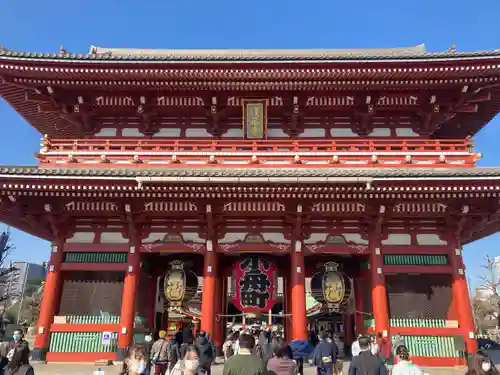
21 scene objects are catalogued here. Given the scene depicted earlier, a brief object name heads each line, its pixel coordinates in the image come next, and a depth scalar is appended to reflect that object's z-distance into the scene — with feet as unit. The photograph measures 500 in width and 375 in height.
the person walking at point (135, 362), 14.33
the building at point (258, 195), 37.76
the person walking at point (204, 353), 26.37
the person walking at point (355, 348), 31.52
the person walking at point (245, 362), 13.14
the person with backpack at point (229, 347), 32.47
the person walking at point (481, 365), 15.31
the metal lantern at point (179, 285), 42.91
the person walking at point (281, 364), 15.65
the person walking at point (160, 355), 26.30
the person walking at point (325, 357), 25.73
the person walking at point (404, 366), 16.33
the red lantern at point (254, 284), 42.27
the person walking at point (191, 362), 13.70
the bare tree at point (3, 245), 107.86
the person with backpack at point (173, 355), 26.59
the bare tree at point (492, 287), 114.49
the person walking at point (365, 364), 16.61
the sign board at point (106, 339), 38.88
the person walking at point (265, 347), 26.05
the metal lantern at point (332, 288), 42.96
